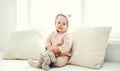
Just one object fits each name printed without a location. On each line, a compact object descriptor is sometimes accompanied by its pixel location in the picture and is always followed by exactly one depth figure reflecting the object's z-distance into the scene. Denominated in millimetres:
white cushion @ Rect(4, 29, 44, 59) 1953
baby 1678
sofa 1602
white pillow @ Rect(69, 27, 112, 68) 1608
